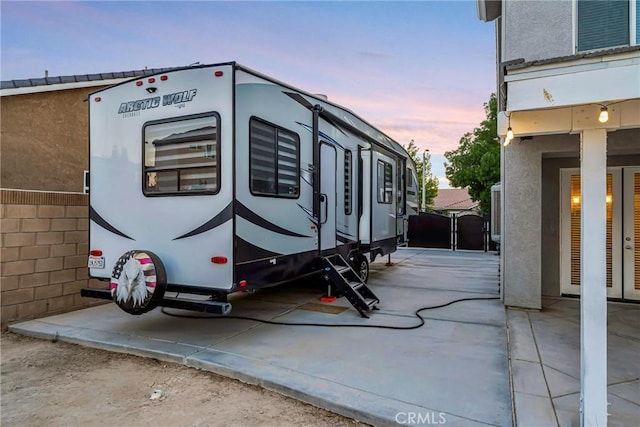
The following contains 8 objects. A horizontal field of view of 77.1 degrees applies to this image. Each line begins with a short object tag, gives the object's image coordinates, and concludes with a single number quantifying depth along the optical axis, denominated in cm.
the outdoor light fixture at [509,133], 311
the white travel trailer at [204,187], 418
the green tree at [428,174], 3560
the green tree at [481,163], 2022
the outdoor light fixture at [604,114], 258
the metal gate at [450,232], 1432
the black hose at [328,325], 510
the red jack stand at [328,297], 670
